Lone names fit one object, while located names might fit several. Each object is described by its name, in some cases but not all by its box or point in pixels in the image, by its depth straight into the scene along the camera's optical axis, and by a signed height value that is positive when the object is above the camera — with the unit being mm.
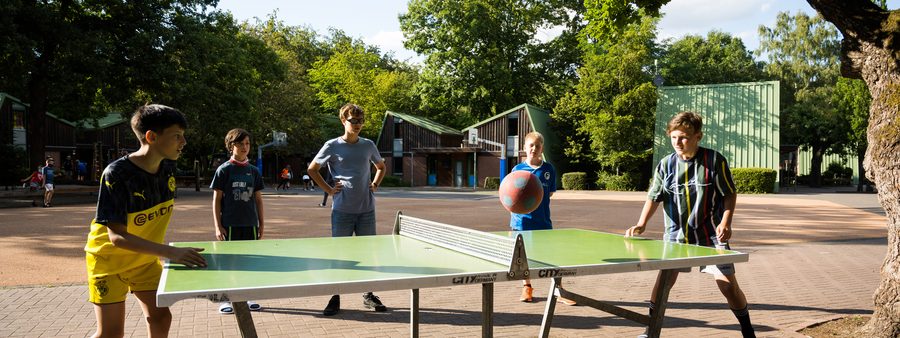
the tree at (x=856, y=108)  40750 +3495
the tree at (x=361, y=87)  58719 +6872
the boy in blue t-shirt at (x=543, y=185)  6746 -264
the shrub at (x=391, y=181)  48750 -1475
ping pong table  2863 -556
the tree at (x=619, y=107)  42781 +3647
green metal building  39344 +2776
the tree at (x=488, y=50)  50281 +8919
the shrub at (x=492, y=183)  45125 -1503
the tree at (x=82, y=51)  26688 +4677
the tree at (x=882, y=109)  5137 +422
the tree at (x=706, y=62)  58531 +9587
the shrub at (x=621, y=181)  43312 -1313
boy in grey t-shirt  6539 -208
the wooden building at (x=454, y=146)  47688 +1203
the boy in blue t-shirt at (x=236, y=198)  6453 -366
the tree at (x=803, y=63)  52094 +8760
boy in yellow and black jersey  3336 -365
